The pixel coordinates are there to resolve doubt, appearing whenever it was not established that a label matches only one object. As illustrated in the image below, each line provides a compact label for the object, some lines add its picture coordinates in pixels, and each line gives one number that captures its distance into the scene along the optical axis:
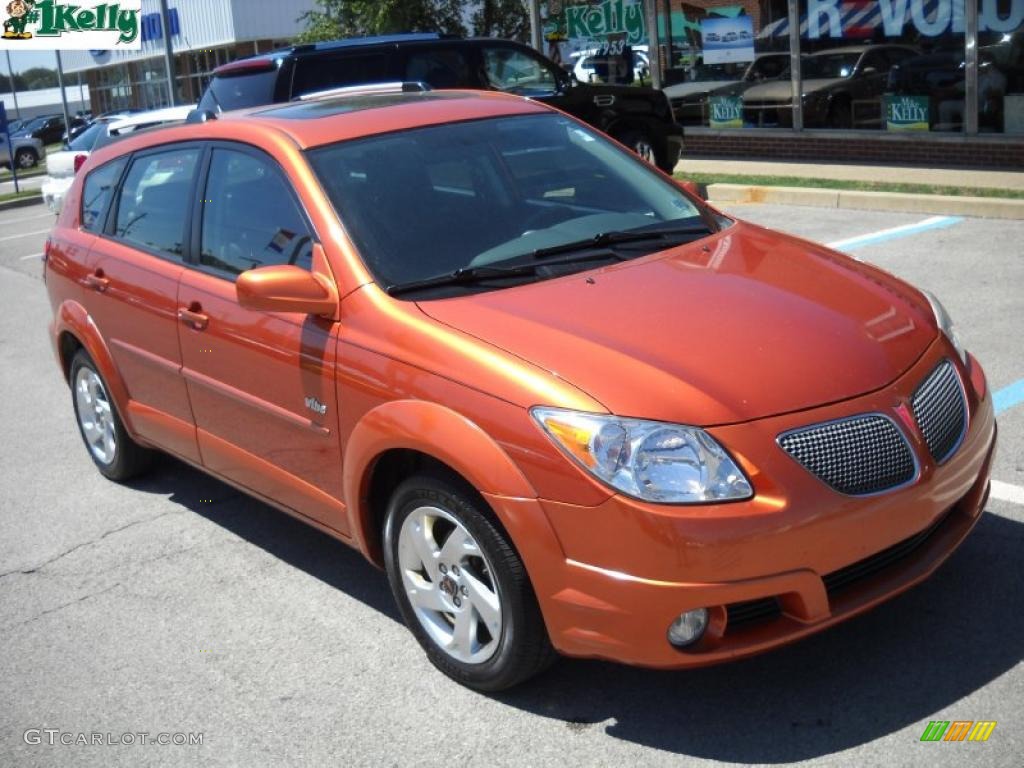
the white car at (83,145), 15.95
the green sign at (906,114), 13.88
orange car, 3.25
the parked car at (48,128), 46.56
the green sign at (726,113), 16.34
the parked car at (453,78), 11.16
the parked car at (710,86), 15.66
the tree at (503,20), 21.83
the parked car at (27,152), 37.56
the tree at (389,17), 20.81
